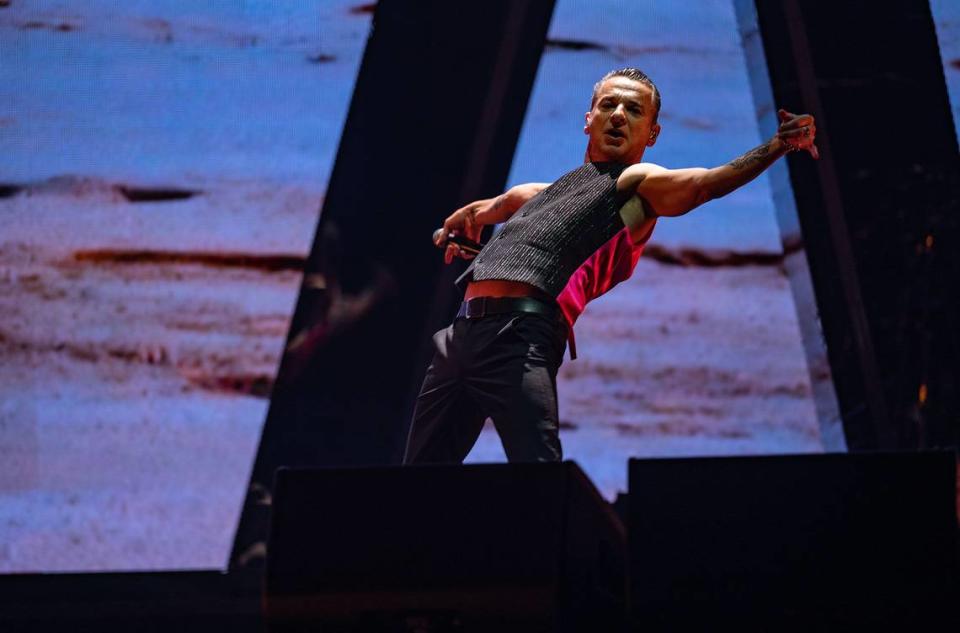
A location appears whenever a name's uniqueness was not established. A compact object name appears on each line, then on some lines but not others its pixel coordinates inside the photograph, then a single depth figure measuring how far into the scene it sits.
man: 9.20
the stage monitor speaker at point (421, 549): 8.60
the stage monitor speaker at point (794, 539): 8.55
